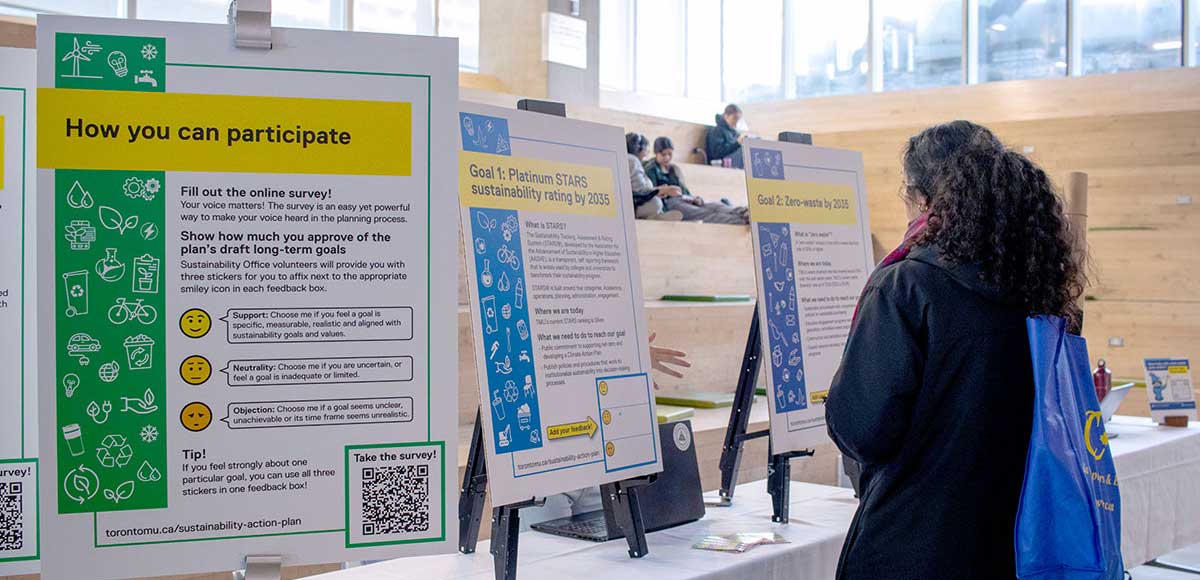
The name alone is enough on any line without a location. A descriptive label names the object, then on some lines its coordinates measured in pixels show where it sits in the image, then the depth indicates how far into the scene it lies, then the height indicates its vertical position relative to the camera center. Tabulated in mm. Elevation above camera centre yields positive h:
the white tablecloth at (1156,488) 3492 -695
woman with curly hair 1808 -142
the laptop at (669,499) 2473 -510
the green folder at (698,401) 5086 -538
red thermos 3906 -343
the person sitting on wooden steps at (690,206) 6789 +567
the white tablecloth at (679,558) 2160 -584
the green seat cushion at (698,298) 5762 -37
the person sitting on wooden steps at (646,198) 6383 +586
